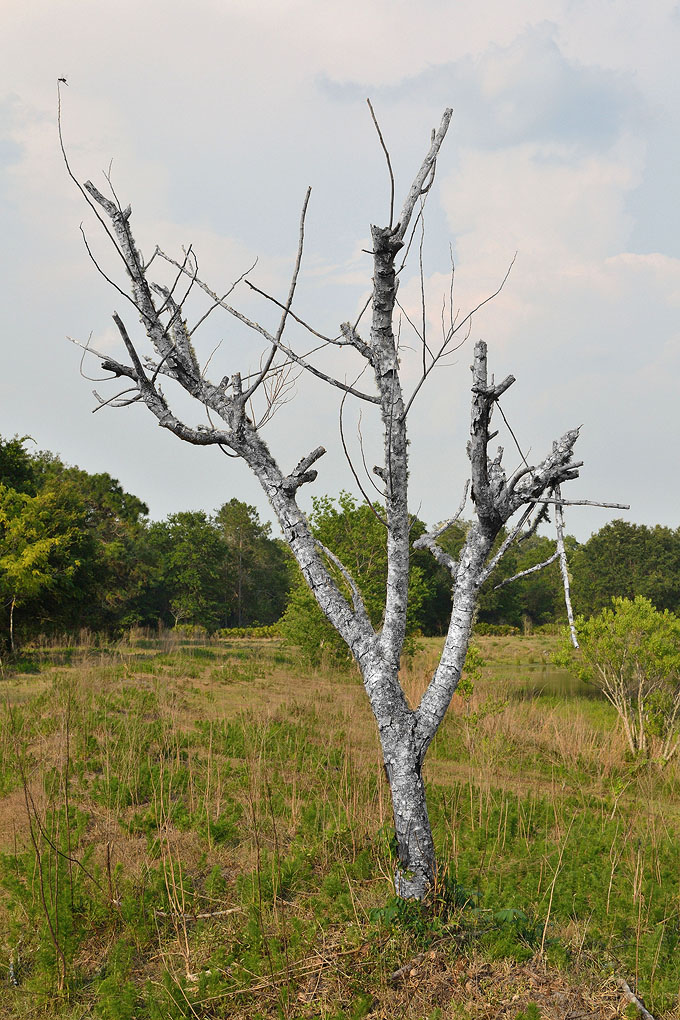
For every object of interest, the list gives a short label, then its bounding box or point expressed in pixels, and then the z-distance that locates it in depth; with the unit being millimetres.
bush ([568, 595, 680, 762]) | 11023
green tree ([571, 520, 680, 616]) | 28906
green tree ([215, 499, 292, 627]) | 39906
